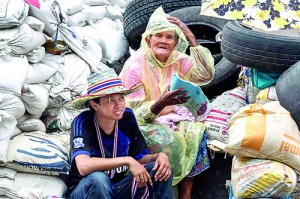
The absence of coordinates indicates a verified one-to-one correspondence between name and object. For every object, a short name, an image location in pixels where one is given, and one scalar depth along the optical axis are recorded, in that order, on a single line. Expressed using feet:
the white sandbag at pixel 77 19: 19.83
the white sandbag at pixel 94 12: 21.30
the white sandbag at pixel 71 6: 19.44
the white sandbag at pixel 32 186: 14.16
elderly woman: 15.83
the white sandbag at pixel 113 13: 23.28
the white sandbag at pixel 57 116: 16.19
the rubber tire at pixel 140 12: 21.01
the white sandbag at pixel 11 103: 14.60
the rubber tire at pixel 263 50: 16.06
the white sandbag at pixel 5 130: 14.44
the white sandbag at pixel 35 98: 15.21
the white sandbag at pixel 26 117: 15.46
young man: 13.42
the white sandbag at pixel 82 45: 17.08
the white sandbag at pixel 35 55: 15.79
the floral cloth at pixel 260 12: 16.51
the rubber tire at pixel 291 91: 14.62
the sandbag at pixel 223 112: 16.85
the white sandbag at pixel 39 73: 15.49
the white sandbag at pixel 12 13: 15.06
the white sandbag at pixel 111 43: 20.61
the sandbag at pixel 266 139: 13.60
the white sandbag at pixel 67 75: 16.17
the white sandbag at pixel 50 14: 16.22
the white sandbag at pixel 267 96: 16.25
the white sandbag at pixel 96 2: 22.08
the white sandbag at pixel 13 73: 14.69
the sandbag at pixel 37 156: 14.64
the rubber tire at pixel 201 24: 20.16
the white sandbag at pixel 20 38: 15.16
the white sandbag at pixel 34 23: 15.74
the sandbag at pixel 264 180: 13.21
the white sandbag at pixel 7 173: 14.64
